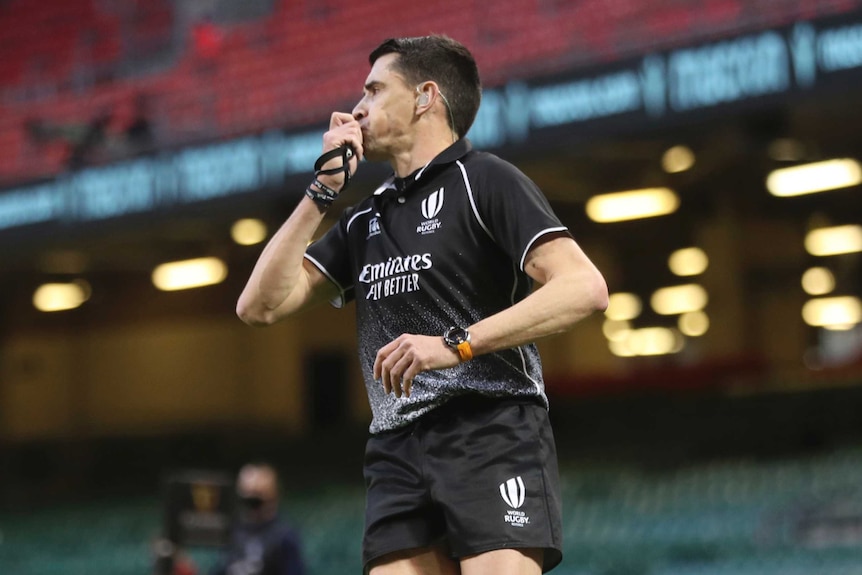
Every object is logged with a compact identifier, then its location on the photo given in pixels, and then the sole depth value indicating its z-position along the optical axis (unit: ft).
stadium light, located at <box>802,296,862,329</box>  75.41
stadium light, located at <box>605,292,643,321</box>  76.23
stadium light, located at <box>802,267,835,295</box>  71.31
